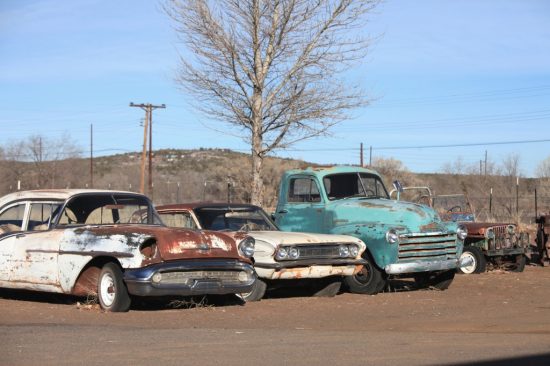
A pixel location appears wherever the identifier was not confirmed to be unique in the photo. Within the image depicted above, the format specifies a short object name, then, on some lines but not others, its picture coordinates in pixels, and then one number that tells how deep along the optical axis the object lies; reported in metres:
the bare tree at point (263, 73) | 20.95
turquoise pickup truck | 13.02
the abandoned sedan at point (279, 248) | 11.74
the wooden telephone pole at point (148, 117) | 49.62
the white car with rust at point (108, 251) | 9.97
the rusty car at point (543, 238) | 19.62
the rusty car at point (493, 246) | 17.69
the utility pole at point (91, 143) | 61.01
